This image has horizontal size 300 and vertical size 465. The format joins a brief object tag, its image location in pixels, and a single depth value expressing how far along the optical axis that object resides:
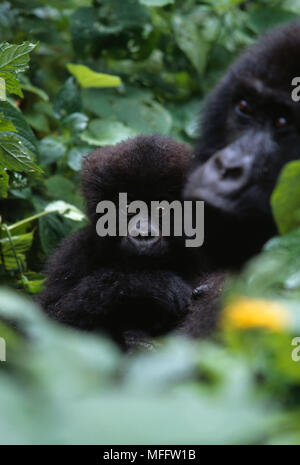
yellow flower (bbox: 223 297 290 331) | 1.77
